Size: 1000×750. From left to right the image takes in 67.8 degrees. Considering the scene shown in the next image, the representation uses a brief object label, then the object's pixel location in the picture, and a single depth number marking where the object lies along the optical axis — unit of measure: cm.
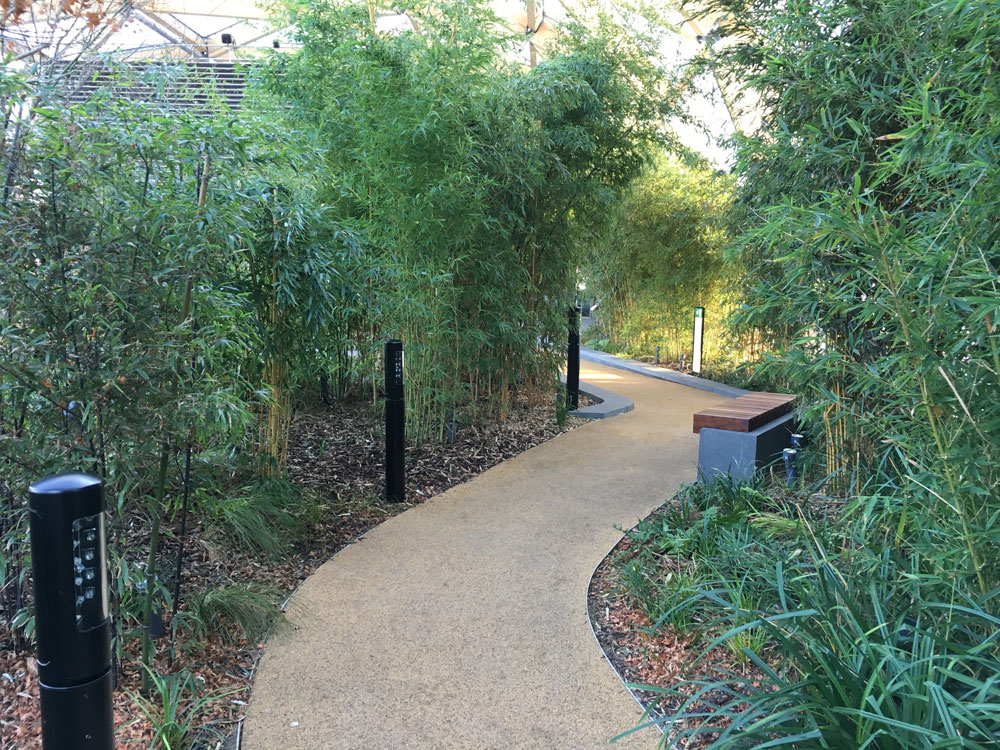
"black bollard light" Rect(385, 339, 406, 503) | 399
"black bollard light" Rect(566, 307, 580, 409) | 652
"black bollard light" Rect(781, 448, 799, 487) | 377
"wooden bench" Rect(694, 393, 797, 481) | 409
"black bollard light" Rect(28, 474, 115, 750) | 134
